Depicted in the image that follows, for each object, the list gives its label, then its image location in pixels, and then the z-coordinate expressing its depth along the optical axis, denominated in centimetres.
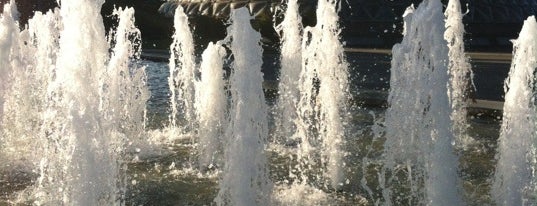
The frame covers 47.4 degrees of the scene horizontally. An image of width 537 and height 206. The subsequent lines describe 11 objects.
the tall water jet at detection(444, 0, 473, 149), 996
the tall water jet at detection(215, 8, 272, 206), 532
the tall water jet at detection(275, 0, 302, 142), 951
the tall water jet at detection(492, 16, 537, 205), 571
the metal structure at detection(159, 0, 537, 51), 2209
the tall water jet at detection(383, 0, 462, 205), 528
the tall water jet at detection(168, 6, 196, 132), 1025
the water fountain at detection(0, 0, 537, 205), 528
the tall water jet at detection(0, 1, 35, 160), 870
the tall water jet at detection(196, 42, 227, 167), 760
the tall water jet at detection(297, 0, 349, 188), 687
